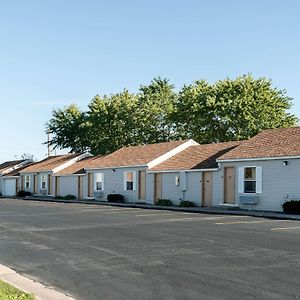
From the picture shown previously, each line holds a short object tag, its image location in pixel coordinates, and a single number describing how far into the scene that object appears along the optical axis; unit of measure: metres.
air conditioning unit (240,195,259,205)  27.12
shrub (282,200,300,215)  24.22
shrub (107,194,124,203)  38.84
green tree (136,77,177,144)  55.69
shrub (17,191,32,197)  54.70
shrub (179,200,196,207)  31.52
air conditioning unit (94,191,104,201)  41.59
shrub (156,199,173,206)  33.34
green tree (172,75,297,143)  45.84
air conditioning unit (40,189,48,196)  51.99
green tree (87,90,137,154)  56.88
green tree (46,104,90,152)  64.50
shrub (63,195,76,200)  46.45
